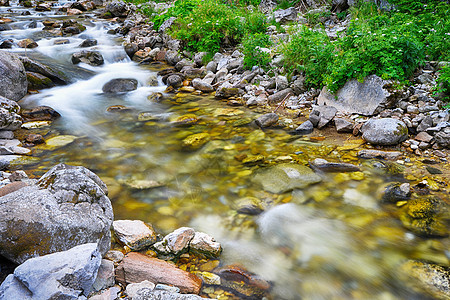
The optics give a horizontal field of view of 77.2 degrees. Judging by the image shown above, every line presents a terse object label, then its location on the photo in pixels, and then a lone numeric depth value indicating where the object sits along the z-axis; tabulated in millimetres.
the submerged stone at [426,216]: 3246
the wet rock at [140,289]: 2182
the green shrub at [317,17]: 10883
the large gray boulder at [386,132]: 4859
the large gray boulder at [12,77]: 6946
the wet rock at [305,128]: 5859
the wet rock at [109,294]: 2223
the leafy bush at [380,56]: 5500
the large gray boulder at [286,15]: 12039
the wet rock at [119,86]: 9289
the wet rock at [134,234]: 3023
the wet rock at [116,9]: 20203
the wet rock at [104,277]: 2318
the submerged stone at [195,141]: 5605
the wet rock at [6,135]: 5605
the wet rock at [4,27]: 14508
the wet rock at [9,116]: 5668
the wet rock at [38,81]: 8500
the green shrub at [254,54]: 8336
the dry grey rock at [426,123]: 4891
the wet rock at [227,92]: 8078
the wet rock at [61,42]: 13204
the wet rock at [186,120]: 6725
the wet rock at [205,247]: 3006
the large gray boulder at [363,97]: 5602
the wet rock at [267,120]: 6191
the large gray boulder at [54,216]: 2352
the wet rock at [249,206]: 3719
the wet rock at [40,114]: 6727
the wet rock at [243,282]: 2623
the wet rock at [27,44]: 12281
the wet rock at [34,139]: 5531
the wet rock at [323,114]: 5852
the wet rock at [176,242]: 2973
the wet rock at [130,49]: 12516
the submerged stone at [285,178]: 4164
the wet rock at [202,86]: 8695
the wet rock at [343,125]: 5508
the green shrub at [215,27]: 10352
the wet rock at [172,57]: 11172
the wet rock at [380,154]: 4641
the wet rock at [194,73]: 9836
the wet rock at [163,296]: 2107
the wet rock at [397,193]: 3734
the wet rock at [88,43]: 13156
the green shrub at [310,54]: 6531
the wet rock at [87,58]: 11227
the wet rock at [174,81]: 9312
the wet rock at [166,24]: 12672
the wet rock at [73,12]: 20389
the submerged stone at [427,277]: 2572
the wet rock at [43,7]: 20125
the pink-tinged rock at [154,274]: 2518
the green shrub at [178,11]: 12912
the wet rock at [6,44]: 11831
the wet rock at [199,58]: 10308
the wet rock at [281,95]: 7324
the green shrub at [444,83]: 4867
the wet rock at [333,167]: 4410
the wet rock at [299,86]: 7156
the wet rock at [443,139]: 4578
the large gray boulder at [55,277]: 1932
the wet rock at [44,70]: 8672
